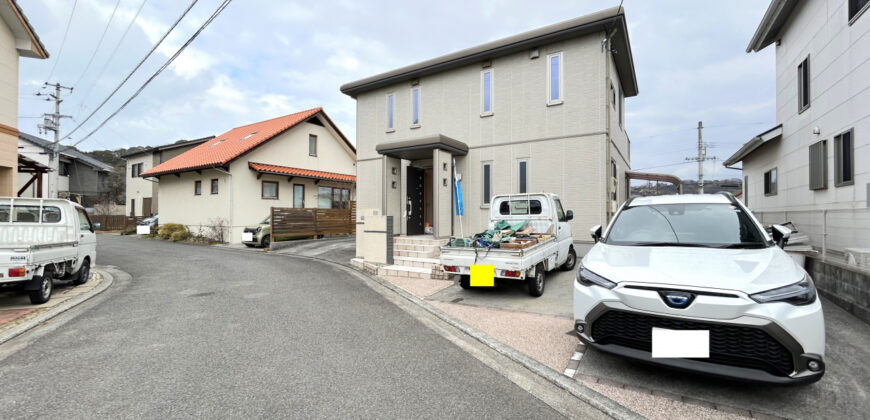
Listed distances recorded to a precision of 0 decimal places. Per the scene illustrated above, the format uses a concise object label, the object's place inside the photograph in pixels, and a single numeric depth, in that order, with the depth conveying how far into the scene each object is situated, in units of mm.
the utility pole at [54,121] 21000
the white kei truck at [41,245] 5125
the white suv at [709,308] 2363
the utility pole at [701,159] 28597
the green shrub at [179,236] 16650
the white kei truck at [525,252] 5379
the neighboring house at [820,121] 6148
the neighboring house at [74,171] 27000
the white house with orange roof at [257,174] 16078
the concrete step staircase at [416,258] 7702
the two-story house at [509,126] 8961
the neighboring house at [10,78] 8227
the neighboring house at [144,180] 25438
